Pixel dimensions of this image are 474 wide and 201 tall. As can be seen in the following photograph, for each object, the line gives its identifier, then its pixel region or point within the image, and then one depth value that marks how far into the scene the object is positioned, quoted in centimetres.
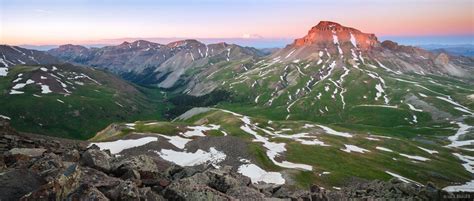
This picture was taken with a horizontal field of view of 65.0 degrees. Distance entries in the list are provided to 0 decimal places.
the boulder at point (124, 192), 2253
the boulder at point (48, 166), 2493
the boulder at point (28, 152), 3195
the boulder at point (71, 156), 3394
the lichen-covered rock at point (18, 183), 2216
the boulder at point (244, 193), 2952
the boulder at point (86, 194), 2073
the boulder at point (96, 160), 3045
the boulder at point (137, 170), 2930
